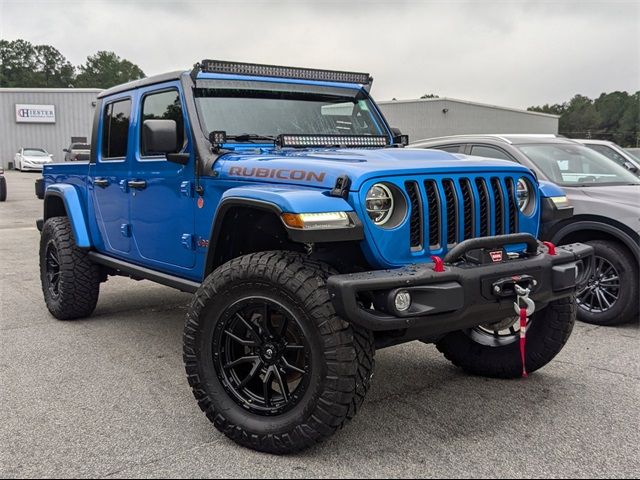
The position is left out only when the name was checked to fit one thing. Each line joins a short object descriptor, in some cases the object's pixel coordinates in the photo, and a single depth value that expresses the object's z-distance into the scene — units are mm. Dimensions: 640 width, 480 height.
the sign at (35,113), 38875
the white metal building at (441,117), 34062
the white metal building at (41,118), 38844
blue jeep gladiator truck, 2762
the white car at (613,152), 7168
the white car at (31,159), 33875
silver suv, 5297
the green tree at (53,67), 104062
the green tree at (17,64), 96750
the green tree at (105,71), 102812
